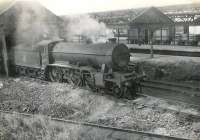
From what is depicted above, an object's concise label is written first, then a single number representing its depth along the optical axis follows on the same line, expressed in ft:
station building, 82.23
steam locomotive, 38.81
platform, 57.82
